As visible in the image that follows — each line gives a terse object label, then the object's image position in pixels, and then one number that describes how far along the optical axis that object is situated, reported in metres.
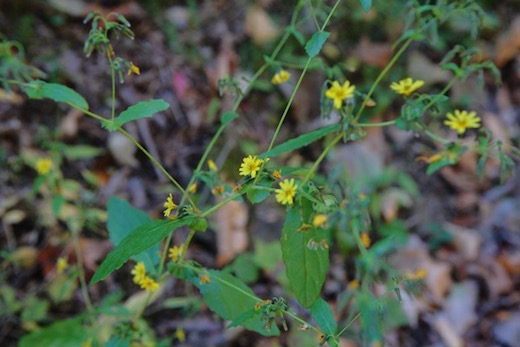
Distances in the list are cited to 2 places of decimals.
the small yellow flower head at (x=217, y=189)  0.51
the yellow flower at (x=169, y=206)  0.47
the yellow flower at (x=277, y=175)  0.47
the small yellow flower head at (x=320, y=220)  0.44
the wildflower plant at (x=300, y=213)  0.45
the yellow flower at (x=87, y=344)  0.61
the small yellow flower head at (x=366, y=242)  0.49
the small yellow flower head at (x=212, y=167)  0.52
